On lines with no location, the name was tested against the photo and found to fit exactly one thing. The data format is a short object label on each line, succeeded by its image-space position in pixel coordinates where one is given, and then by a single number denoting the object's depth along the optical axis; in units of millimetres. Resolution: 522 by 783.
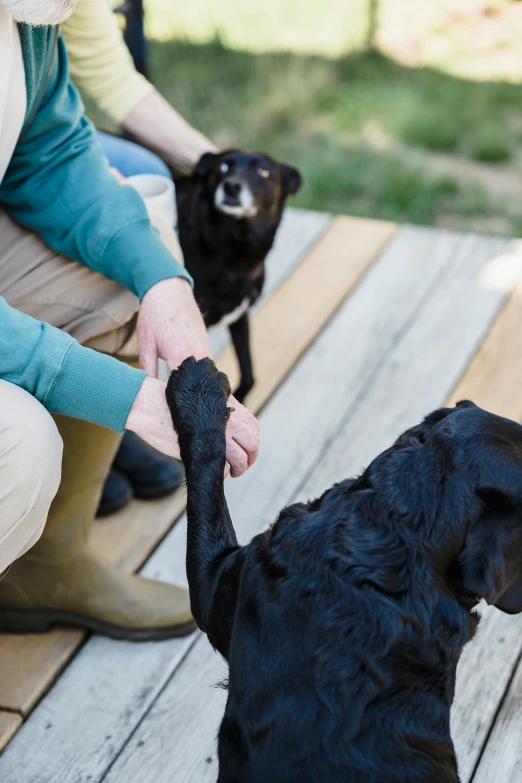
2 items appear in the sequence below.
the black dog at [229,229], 2968
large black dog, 1808
